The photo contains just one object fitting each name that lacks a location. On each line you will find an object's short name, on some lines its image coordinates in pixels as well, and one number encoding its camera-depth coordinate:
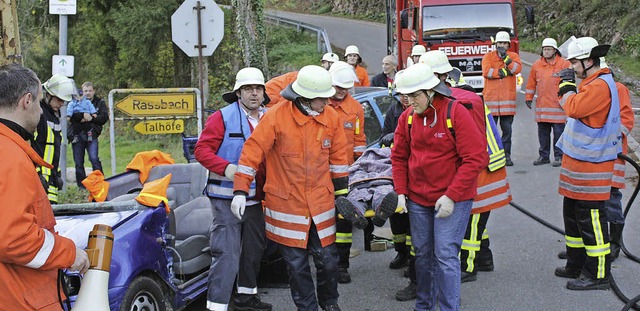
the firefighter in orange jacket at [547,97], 10.91
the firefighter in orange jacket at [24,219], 2.95
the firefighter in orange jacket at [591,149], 5.84
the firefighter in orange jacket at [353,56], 10.24
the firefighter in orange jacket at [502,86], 11.17
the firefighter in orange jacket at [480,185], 5.93
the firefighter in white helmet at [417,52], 9.87
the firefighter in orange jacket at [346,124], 6.43
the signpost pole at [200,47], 9.77
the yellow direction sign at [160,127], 9.89
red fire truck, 14.20
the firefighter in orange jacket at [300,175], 5.10
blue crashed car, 4.49
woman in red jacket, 4.90
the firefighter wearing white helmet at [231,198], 5.42
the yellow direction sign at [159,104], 9.80
